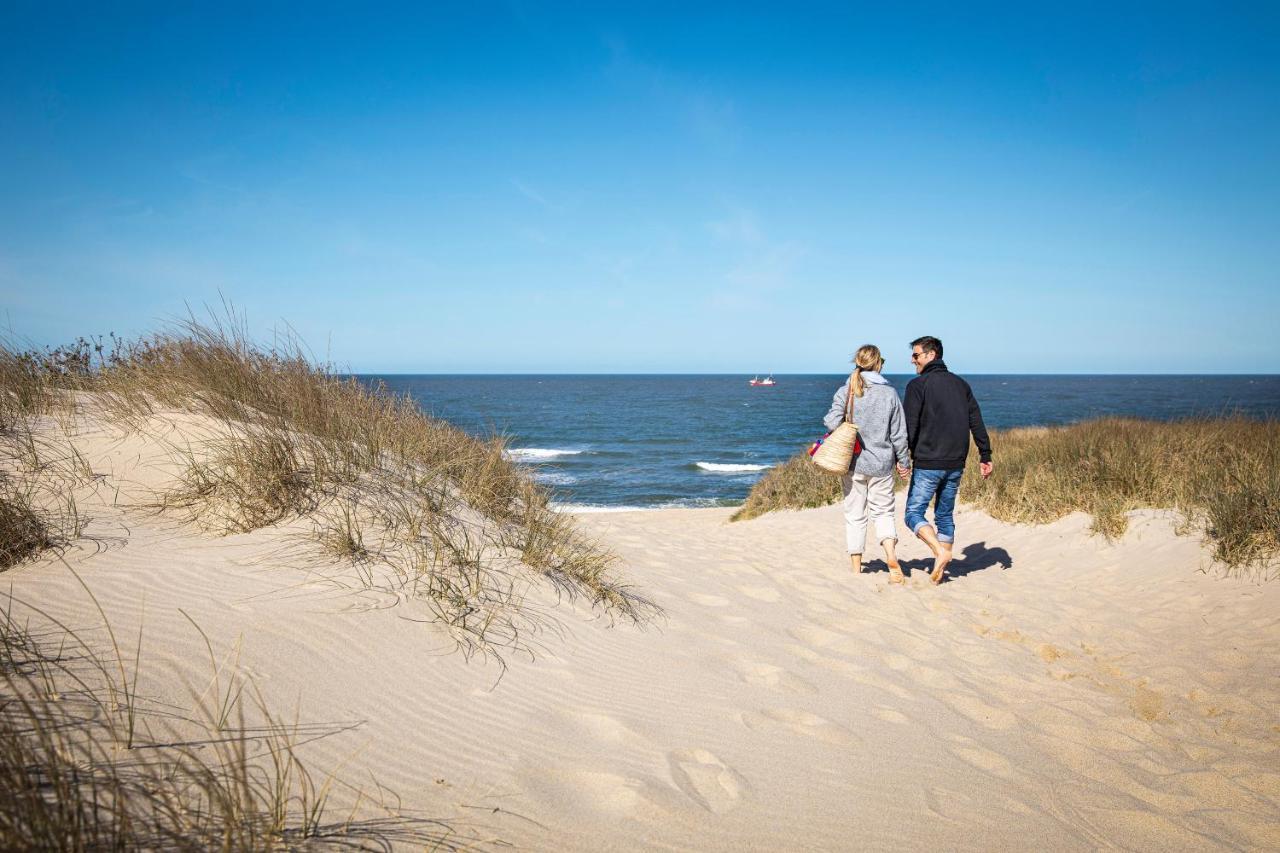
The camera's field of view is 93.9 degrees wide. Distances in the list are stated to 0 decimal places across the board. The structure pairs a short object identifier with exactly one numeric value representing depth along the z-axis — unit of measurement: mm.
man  5668
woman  5695
